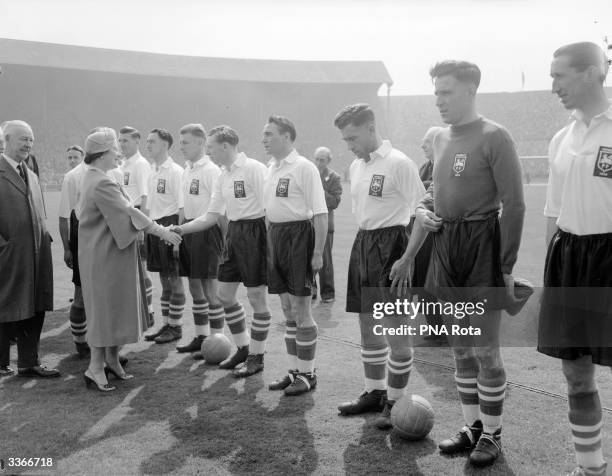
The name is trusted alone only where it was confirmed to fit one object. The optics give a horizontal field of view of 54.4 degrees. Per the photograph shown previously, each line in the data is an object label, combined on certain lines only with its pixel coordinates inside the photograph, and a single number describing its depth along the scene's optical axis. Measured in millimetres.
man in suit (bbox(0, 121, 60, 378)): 5836
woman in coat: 5465
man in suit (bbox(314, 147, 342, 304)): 9336
